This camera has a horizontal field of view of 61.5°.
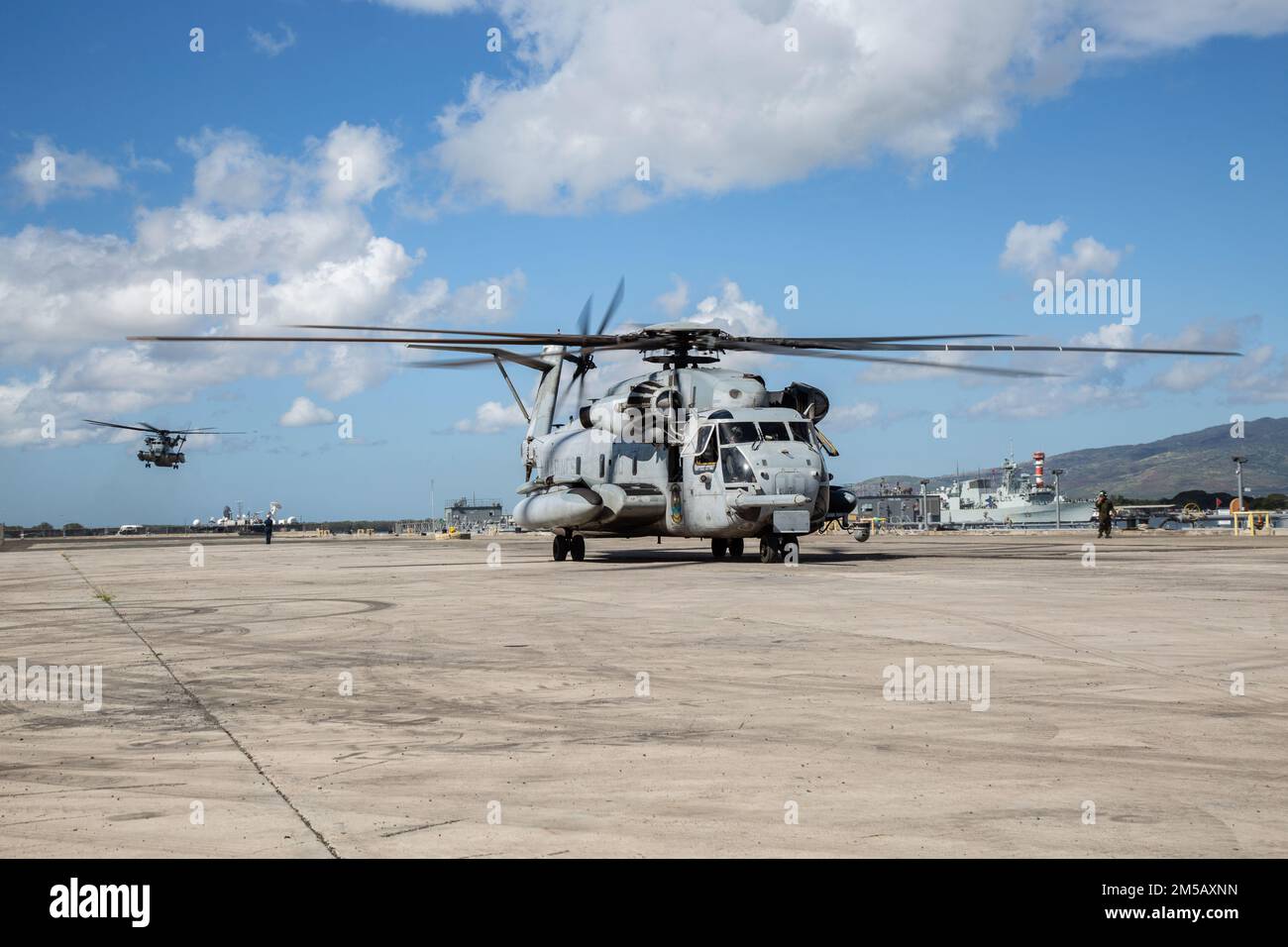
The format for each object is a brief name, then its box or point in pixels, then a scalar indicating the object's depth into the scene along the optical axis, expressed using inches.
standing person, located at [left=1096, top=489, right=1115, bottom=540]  2009.1
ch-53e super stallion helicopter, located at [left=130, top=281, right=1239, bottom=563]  991.0
